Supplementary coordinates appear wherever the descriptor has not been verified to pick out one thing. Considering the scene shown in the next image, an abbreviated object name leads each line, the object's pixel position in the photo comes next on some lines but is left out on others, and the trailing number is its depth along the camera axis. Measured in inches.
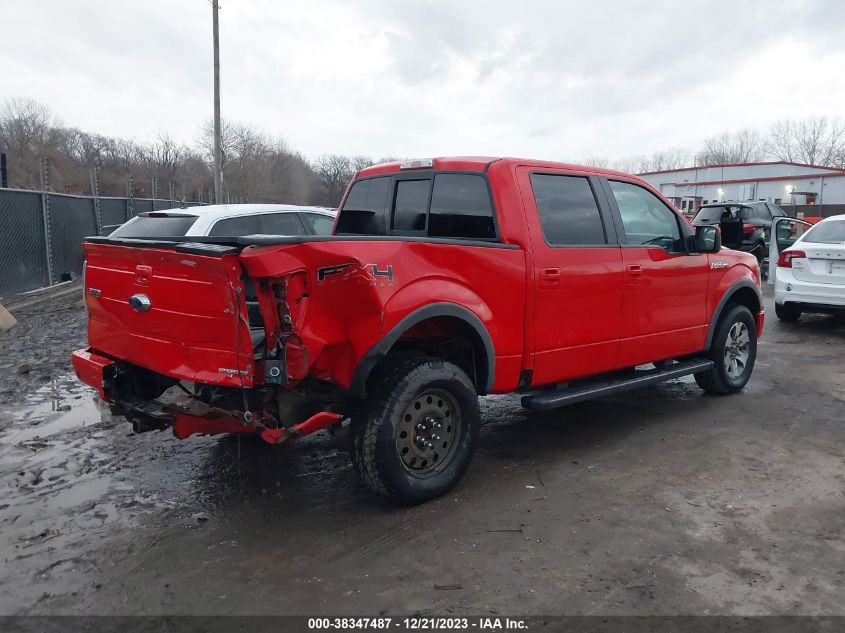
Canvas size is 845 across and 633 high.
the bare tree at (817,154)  3185.5
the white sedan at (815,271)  357.4
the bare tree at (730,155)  3541.1
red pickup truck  132.2
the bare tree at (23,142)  1812.3
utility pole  830.5
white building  1860.2
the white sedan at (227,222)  295.1
